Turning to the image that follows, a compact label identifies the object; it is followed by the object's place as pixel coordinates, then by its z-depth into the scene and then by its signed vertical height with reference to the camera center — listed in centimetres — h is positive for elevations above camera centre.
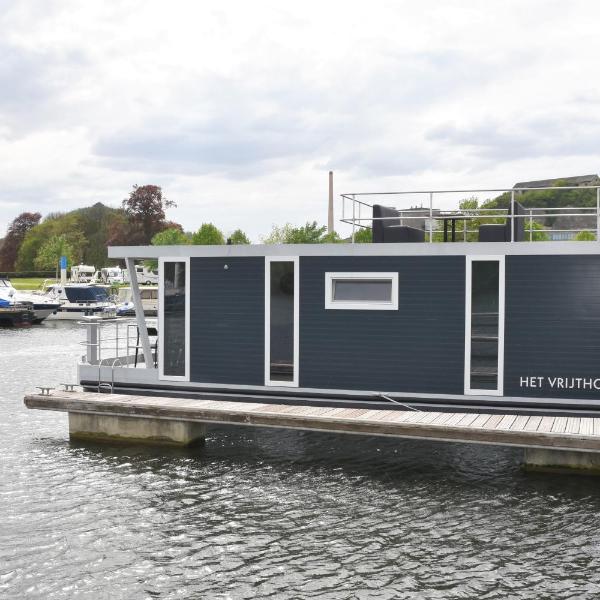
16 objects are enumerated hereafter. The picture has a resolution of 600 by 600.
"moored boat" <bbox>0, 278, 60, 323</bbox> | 4662 -117
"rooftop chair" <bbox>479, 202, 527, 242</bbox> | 1356 +93
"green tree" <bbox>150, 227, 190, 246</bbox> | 7931 +463
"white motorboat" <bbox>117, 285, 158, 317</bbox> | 5112 -144
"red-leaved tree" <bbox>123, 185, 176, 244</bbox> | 9525 +850
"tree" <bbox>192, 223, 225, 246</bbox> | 7030 +440
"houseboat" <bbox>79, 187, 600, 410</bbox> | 1189 -58
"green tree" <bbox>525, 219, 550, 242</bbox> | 4777 +375
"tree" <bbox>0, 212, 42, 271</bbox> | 11406 +649
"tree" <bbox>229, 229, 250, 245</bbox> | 7171 +431
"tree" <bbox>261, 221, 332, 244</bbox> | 6031 +391
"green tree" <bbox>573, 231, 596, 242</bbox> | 4831 +322
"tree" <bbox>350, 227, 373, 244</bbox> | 4664 +296
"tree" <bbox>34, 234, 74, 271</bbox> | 9044 +351
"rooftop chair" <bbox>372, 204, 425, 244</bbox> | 1362 +93
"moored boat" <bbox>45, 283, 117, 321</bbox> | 5115 -125
